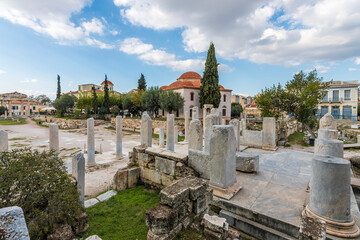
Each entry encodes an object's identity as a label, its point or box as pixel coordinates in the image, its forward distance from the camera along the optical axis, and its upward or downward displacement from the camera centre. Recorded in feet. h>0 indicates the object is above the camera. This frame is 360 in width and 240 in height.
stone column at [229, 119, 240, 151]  28.73 -2.79
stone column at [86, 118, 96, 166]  31.22 -5.17
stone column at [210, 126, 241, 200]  13.60 -3.83
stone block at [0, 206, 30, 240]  4.91 -3.31
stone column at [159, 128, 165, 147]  47.62 -6.61
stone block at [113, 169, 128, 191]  18.42 -7.04
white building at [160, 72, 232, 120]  115.85 +15.65
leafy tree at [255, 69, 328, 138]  44.12 +4.36
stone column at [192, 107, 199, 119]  53.39 +0.70
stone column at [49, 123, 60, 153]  25.19 -3.10
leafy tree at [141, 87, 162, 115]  108.06 +9.80
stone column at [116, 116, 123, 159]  35.60 -4.70
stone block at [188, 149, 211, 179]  15.01 -4.35
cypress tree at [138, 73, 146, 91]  167.22 +31.15
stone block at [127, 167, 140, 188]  18.75 -6.88
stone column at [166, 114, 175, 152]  36.01 -3.79
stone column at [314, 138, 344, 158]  15.75 -3.20
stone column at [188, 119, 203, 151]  21.13 -2.72
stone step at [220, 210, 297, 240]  10.62 -7.54
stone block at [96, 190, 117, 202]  17.52 -8.54
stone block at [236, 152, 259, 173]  18.95 -5.48
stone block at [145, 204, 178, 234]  9.39 -5.86
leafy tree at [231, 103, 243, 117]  153.75 +3.56
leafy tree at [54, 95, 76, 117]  129.18 +9.13
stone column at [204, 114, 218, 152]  21.88 -1.01
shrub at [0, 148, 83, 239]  9.43 -4.57
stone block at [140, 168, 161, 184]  17.54 -6.46
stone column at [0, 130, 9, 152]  23.14 -3.40
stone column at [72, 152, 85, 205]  15.31 -5.07
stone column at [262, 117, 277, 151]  30.33 -3.46
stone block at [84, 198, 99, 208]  16.52 -8.70
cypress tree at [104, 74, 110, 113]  123.34 +10.81
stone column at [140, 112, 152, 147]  27.09 -2.46
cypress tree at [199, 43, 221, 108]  103.19 +20.26
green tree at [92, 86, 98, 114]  119.85 +8.39
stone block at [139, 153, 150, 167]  18.61 -4.93
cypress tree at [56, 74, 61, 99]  161.17 +22.47
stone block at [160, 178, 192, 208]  10.09 -4.89
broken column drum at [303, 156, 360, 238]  9.68 -4.95
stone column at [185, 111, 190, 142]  56.00 -2.57
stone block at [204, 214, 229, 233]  9.61 -6.32
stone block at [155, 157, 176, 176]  16.39 -5.05
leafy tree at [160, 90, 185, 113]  101.09 +7.98
